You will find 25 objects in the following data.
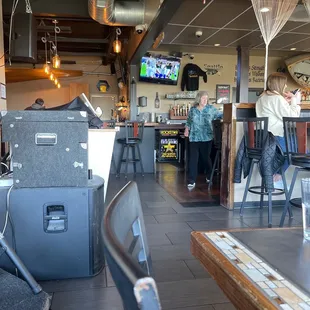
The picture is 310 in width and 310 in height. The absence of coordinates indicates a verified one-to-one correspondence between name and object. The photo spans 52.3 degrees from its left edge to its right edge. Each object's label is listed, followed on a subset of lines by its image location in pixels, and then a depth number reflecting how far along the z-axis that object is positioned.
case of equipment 1.81
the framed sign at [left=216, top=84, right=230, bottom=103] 8.80
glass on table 0.93
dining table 0.55
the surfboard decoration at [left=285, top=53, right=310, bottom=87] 8.16
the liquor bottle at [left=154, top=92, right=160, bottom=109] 8.58
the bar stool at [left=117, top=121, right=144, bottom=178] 5.75
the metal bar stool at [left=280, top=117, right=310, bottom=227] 2.66
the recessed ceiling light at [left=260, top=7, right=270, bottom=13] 4.34
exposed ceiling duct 4.90
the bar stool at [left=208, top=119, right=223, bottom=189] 4.62
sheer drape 4.28
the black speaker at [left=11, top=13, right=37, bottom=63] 4.93
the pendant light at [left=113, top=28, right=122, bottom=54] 5.84
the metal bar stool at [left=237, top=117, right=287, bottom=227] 3.09
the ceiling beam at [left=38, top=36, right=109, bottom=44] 8.14
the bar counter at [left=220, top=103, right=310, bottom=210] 3.61
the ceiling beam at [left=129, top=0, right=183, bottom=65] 4.06
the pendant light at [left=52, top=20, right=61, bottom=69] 6.90
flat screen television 8.05
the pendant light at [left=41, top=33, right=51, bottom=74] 7.61
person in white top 3.18
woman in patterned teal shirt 4.76
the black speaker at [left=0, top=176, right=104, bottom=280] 1.87
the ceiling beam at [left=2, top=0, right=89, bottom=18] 5.66
